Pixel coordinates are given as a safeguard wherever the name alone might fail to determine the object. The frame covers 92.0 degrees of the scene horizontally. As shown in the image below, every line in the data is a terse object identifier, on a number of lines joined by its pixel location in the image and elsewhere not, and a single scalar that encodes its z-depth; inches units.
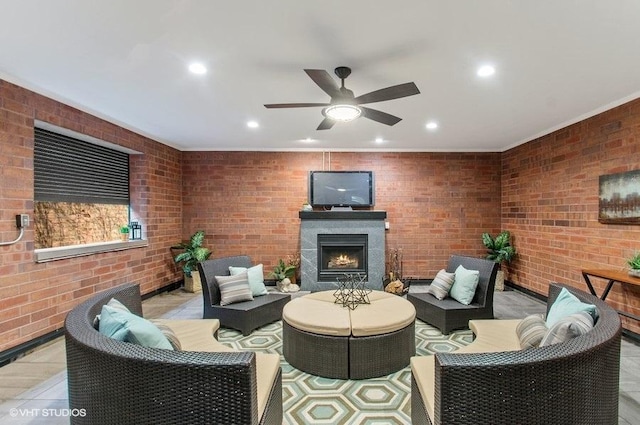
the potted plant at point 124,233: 171.9
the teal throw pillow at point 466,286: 128.2
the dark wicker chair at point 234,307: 124.9
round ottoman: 93.0
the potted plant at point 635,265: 114.4
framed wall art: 122.3
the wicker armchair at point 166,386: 42.3
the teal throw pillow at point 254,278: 137.9
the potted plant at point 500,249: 199.8
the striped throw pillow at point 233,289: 129.6
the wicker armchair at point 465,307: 124.4
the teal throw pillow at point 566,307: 66.2
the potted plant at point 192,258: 194.9
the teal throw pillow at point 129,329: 57.0
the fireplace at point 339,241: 208.1
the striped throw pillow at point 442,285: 134.8
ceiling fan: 86.2
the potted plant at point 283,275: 204.2
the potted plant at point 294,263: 216.8
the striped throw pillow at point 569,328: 56.5
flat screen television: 216.4
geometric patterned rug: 76.2
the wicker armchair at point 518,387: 43.0
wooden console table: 111.3
